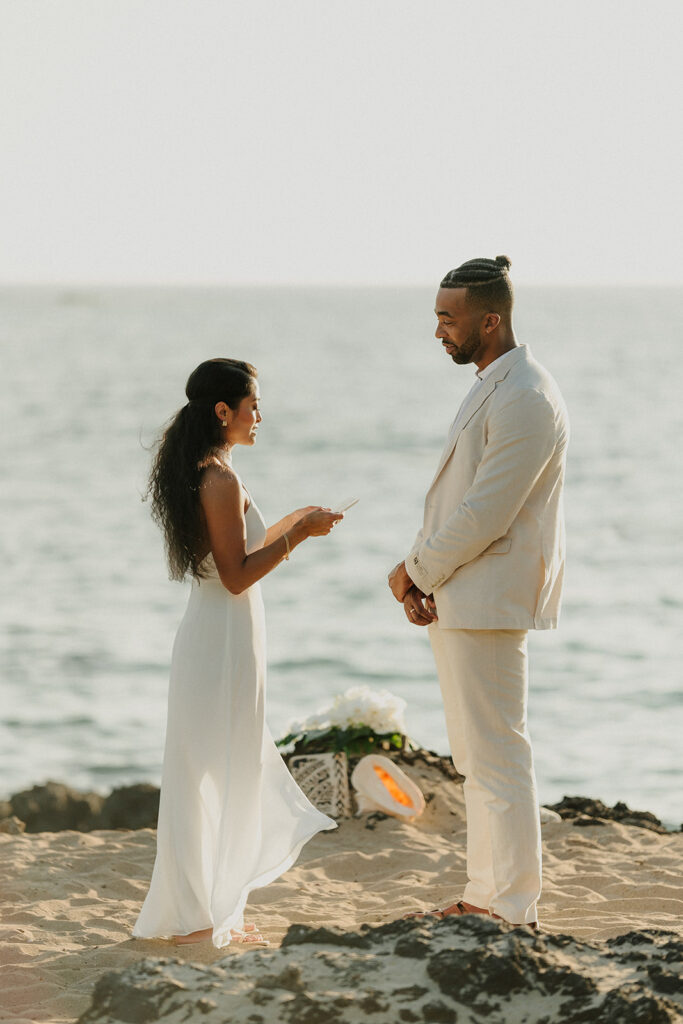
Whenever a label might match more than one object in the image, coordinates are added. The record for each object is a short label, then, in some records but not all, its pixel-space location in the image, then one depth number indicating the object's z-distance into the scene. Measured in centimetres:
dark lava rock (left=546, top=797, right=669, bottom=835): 1317
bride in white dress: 915
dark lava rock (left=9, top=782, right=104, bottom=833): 1524
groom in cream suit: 869
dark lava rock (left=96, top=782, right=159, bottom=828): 1495
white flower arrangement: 1354
